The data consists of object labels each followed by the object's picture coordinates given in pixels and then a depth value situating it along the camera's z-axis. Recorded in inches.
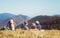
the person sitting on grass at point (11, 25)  325.7
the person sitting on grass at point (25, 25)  325.4
